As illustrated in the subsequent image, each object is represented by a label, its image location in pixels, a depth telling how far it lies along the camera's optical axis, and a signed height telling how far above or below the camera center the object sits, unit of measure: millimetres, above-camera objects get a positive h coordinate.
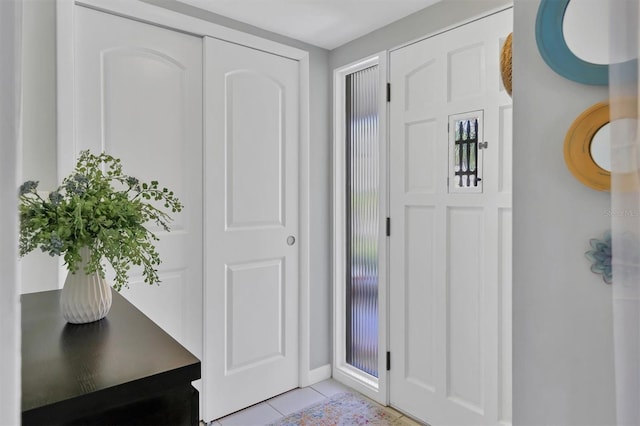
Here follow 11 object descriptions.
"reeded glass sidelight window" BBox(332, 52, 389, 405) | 2361 -215
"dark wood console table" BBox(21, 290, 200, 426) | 699 -313
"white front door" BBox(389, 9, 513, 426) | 1854 -82
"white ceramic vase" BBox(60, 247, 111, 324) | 1041 -221
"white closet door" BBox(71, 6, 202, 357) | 1856 +443
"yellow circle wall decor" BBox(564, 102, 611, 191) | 939 +159
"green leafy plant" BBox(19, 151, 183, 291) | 944 -25
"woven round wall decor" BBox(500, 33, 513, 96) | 1234 +463
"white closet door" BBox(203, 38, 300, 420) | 2227 -82
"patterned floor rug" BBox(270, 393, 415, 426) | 2199 -1149
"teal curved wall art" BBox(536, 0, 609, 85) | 961 +412
